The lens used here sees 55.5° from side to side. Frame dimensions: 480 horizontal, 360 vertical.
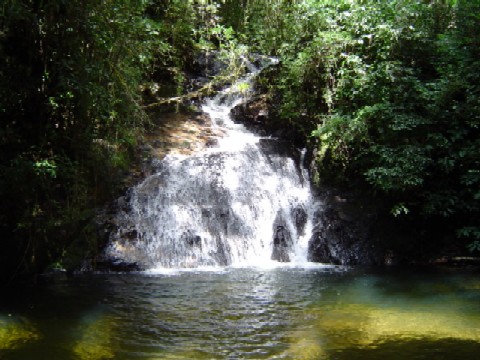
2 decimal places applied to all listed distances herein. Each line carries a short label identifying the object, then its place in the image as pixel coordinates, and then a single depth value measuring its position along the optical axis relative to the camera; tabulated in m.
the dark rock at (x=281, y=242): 10.38
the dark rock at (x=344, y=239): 10.49
